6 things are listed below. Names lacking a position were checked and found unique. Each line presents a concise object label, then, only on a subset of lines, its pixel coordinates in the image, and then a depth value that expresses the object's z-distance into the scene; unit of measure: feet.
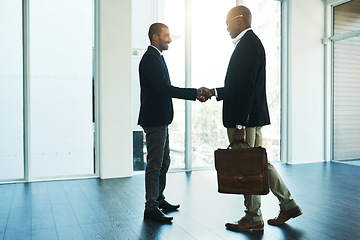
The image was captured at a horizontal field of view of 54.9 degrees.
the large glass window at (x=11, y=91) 14.34
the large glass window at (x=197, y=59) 16.52
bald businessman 7.67
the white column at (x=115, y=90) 15.16
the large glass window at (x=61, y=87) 14.82
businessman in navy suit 8.91
